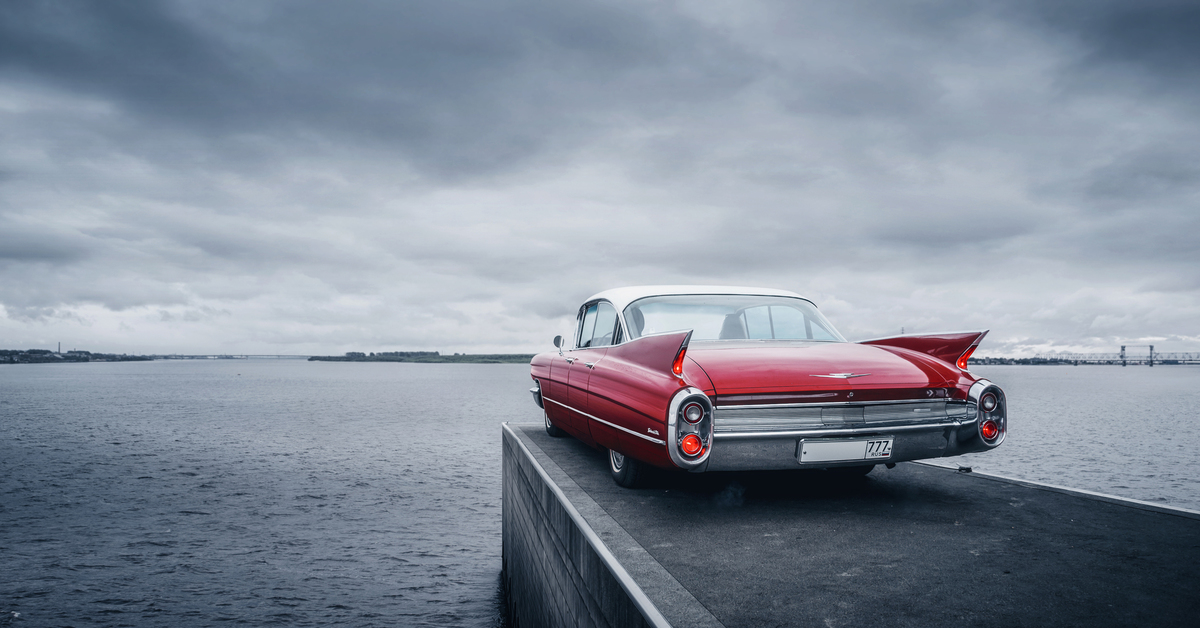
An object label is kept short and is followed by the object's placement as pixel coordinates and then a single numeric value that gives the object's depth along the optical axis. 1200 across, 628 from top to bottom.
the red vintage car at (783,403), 3.97
